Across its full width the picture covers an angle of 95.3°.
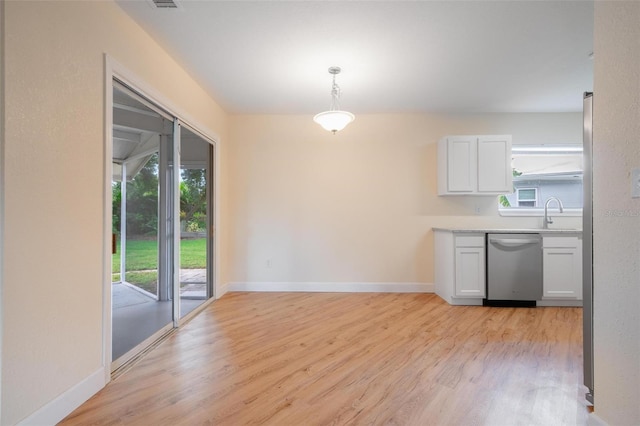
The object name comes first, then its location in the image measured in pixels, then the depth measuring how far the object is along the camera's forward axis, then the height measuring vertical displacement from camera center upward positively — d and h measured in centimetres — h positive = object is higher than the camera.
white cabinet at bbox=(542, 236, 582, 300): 365 -64
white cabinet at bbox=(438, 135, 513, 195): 402 +69
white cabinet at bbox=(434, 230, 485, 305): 375 -70
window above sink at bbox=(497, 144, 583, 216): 436 +56
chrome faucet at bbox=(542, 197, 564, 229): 418 +6
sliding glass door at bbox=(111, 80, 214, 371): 233 -8
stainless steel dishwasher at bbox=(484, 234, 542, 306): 366 -68
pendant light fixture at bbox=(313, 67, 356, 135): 303 +102
